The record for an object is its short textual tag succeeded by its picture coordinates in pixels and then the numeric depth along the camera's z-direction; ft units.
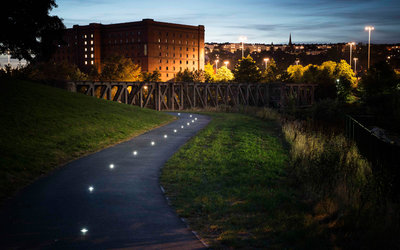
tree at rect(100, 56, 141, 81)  259.90
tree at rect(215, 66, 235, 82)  300.96
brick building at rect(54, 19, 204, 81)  445.78
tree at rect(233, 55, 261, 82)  241.70
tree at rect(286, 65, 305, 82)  302.08
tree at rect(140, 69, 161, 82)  341.00
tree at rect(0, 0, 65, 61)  83.97
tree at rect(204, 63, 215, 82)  294.50
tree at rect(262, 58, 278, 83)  292.26
